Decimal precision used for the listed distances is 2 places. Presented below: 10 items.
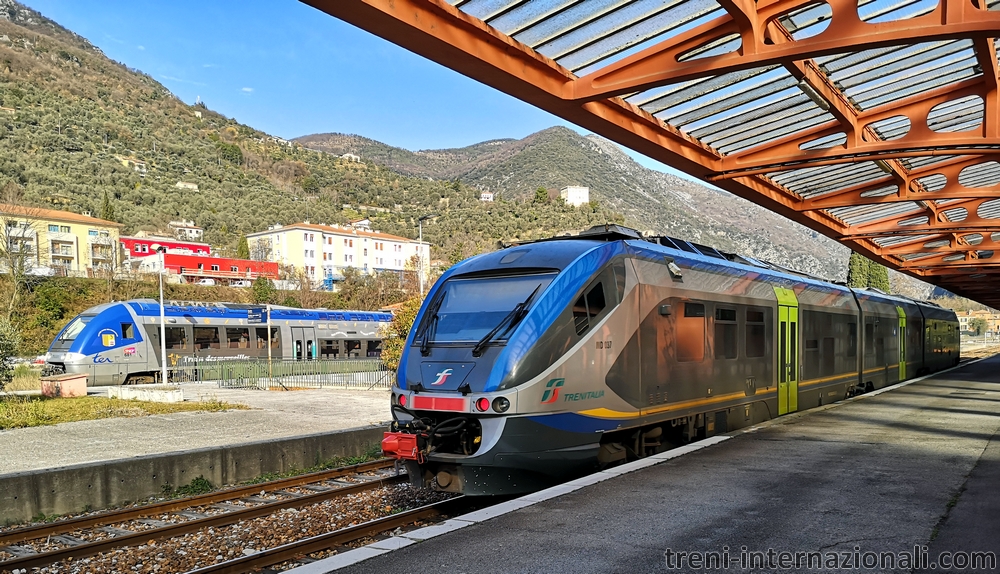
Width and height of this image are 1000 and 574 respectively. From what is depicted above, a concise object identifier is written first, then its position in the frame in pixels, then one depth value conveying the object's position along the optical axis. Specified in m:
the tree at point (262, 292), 60.16
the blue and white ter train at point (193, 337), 27.44
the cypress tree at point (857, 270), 77.33
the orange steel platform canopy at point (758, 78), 9.01
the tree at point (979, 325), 117.39
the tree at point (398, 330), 25.70
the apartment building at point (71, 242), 57.75
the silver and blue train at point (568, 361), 8.06
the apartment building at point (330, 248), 95.12
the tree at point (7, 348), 18.95
